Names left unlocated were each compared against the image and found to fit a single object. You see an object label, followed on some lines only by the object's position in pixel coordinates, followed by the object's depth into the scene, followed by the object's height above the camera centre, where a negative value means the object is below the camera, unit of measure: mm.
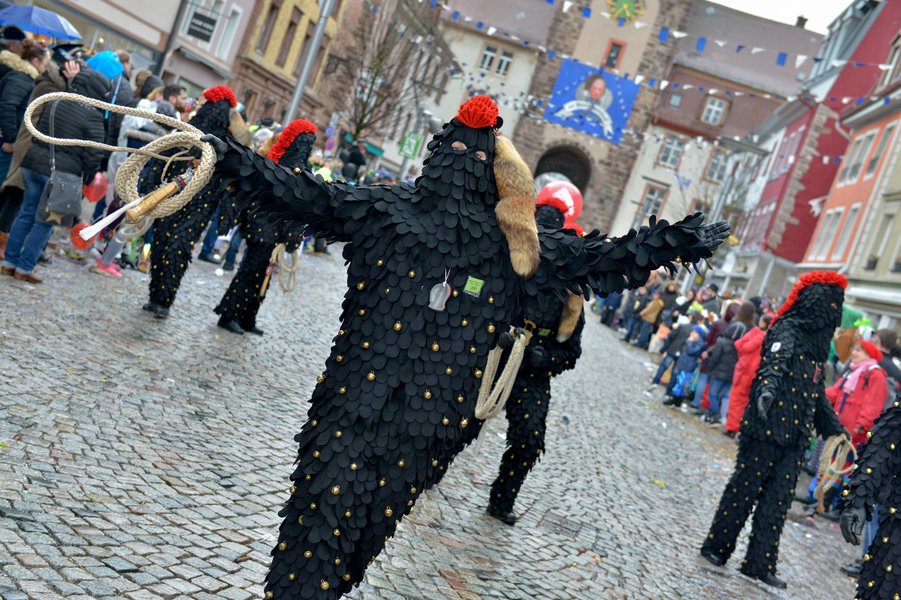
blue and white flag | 48094 +9655
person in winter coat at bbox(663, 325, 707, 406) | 18062 -341
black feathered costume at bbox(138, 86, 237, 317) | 9266 -556
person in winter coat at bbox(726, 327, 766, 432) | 10820 -65
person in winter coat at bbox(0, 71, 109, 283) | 9000 -503
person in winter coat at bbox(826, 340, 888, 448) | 11148 +172
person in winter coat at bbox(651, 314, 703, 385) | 18844 +71
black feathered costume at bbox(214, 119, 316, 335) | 9445 -587
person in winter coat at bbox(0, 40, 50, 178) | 9664 +203
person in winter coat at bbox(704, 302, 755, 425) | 16438 -69
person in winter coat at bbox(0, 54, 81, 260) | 9523 -372
